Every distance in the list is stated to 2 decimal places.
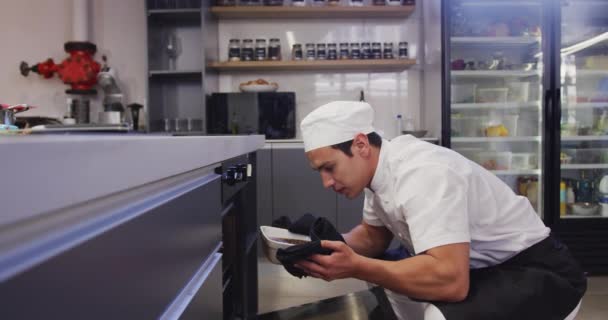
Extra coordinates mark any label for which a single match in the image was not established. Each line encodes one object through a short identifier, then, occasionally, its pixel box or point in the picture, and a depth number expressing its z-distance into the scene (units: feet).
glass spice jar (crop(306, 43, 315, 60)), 12.60
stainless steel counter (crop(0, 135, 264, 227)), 0.88
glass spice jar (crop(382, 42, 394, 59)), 12.66
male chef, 4.09
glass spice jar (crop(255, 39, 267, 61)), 12.48
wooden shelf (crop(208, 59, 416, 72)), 12.16
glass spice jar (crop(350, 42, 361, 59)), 12.50
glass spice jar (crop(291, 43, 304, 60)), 12.82
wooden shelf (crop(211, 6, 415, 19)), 12.17
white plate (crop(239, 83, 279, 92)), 12.41
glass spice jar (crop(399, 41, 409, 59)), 12.78
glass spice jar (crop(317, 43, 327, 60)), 12.60
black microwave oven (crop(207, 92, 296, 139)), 12.01
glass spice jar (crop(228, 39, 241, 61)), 12.53
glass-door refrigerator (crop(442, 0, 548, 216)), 11.34
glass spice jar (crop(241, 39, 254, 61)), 12.58
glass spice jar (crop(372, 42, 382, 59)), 12.50
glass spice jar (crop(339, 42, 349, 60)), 12.55
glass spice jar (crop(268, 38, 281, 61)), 12.62
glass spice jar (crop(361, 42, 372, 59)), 12.51
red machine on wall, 12.37
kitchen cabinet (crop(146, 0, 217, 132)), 11.75
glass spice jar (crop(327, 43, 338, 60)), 12.53
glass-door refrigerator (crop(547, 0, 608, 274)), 10.71
